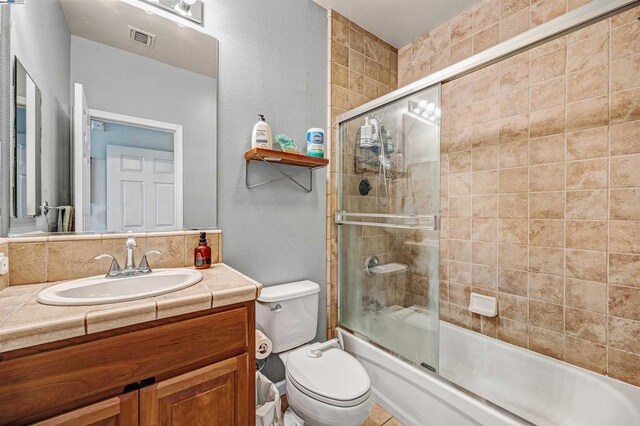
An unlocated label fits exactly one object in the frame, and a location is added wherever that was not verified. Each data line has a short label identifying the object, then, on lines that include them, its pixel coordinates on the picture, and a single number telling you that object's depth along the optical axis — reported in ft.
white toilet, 4.01
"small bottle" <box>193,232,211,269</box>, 4.48
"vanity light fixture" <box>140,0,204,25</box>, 4.64
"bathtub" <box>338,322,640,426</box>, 4.25
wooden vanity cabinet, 2.36
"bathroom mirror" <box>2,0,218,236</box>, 3.63
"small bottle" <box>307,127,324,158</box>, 5.84
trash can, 4.35
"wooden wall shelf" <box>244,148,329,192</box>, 5.07
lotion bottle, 5.14
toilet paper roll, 4.55
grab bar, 4.73
